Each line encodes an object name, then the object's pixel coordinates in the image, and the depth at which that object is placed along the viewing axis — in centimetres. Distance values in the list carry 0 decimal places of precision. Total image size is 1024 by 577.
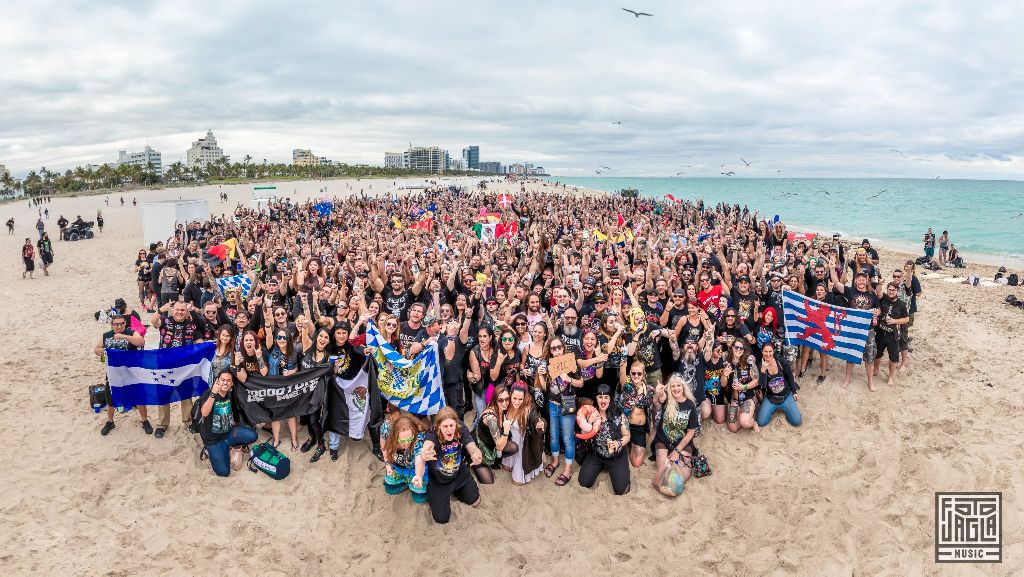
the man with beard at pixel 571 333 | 606
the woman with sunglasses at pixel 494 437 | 537
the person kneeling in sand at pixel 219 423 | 548
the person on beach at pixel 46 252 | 1643
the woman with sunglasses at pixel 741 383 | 641
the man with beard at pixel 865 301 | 732
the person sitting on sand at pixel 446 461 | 482
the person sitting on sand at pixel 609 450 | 539
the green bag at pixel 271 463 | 561
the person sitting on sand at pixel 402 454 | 501
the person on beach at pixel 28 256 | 1559
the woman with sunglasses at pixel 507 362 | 571
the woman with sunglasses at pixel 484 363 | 581
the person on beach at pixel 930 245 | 1961
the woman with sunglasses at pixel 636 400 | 546
